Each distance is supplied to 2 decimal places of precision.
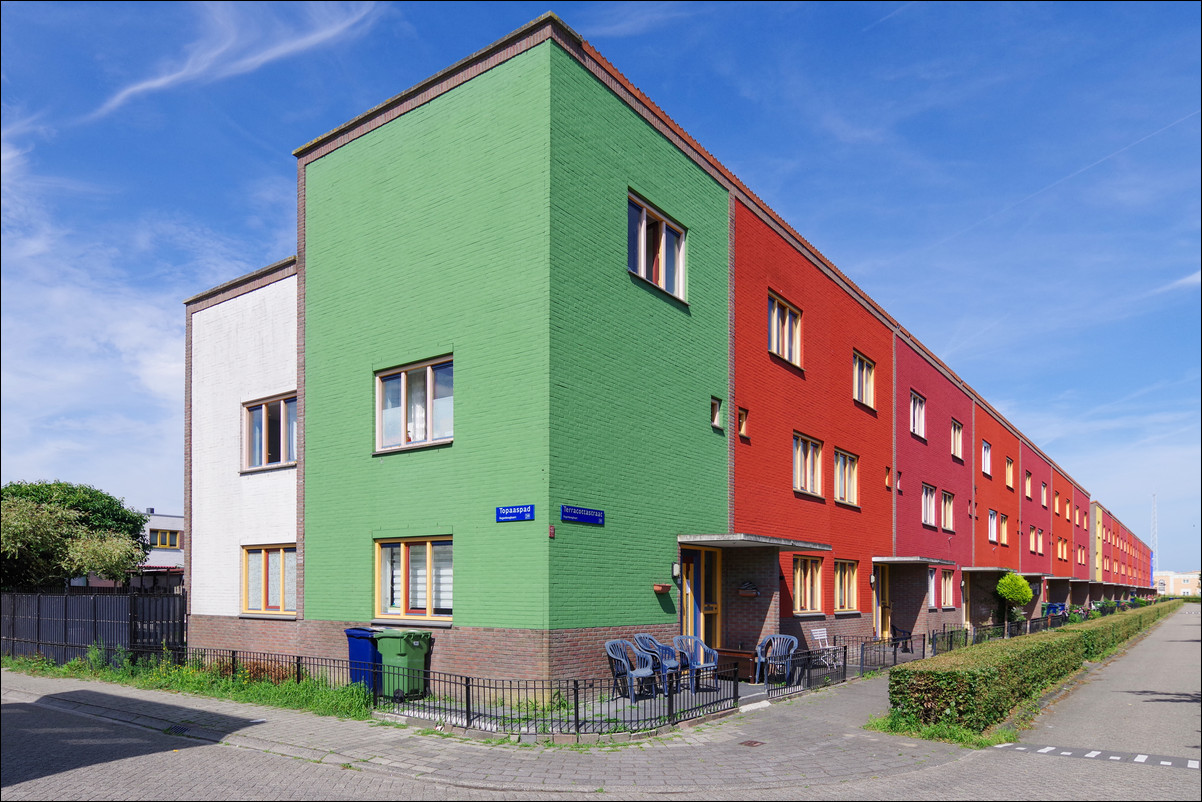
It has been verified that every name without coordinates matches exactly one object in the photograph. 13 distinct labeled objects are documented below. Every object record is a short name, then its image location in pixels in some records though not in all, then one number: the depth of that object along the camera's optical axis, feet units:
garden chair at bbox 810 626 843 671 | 62.49
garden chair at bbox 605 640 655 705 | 45.65
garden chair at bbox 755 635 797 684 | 53.98
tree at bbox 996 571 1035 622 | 121.19
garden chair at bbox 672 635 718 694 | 49.60
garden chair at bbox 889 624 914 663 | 75.19
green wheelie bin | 46.60
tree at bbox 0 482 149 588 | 91.25
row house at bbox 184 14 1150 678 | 48.16
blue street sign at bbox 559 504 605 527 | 46.78
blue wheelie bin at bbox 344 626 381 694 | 47.16
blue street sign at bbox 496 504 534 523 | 46.29
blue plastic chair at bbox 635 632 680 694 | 48.88
